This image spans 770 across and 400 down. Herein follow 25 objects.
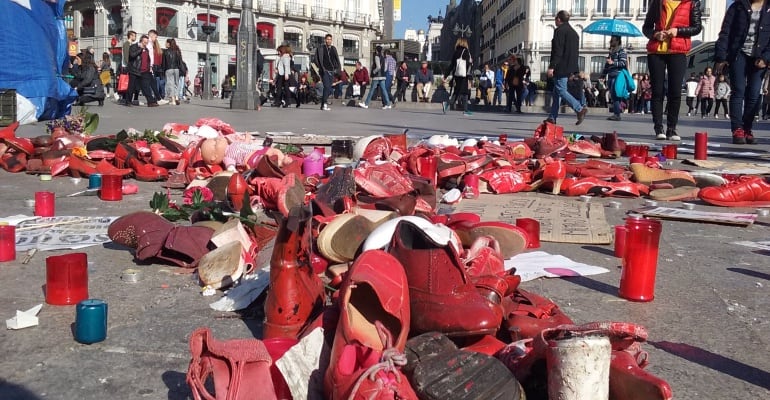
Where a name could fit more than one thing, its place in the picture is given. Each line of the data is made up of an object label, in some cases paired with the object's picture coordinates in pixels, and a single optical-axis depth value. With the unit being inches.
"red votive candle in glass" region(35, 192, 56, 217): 177.5
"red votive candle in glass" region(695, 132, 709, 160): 318.0
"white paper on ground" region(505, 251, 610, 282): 129.8
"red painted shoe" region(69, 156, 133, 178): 241.8
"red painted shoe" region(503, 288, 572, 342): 88.6
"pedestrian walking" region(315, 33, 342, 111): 898.7
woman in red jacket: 399.5
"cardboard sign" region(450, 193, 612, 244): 162.6
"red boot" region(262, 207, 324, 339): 92.0
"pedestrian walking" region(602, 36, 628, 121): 730.2
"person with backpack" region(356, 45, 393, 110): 949.8
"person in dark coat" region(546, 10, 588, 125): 503.1
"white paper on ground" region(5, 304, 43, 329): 99.3
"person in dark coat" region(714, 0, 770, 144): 400.2
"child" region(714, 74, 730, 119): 1053.8
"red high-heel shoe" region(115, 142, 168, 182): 240.1
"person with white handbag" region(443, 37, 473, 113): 808.9
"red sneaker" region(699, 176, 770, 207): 210.1
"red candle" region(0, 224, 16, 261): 133.7
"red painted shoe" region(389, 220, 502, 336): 82.7
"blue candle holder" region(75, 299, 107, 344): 93.4
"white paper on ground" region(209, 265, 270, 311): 108.0
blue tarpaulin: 482.0
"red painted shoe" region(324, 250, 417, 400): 68.5
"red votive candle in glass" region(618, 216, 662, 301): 116.9
